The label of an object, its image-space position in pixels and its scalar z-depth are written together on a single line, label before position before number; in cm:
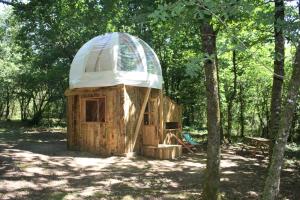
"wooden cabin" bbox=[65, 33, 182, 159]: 1362
